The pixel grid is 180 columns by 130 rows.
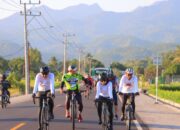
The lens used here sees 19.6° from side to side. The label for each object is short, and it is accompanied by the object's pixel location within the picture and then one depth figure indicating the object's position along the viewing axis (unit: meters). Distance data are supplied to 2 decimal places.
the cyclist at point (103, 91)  15.26
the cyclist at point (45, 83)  14.86
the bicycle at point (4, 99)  26.67
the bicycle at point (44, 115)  14.37
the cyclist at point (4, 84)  26.62
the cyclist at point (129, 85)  16.53
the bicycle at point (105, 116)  14.98
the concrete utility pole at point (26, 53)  56.16
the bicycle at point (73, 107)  15.83
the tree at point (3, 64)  133.70
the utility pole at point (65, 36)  100.36
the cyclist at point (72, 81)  16.66
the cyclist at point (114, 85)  19.39
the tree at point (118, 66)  189.70
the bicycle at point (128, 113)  16.00
